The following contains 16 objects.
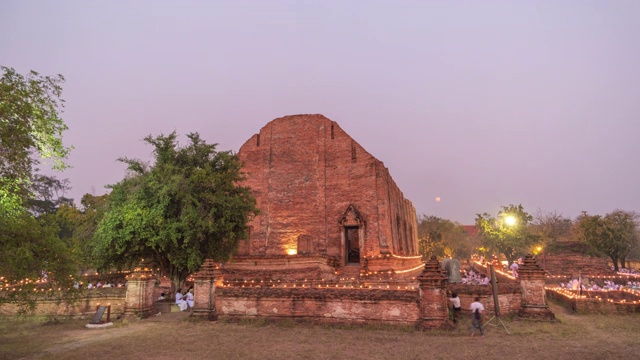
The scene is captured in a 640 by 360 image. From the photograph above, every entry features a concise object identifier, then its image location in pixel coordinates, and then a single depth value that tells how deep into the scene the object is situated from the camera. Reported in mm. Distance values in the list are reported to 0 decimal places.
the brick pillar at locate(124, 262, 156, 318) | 13000
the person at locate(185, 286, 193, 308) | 15070
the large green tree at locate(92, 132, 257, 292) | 14930
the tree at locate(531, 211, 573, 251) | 37525
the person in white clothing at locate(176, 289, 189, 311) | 14578
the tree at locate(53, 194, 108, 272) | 7477
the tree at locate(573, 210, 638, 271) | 31031
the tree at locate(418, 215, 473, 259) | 53250
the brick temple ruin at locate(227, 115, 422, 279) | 24031
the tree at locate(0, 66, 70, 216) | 7660
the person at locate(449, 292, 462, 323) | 11641
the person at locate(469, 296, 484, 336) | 9648
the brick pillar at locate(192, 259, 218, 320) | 12219
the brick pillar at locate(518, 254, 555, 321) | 11273
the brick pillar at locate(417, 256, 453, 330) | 10164
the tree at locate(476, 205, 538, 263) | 37375
